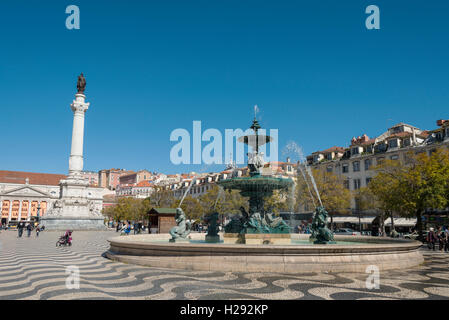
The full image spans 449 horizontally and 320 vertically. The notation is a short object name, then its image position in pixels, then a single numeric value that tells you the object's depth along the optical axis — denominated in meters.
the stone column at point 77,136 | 52.03
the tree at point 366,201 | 36.77
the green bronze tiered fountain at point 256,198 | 14.11
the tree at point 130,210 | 71.57
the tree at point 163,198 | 59.53
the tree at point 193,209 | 55.50
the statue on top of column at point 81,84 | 55.00
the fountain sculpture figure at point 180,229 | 13.58
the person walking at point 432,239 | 18.58
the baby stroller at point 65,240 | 19.69
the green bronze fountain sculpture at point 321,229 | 12.27
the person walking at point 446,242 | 17.98
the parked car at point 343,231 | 39.20
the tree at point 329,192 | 39.22
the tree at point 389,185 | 25.70
